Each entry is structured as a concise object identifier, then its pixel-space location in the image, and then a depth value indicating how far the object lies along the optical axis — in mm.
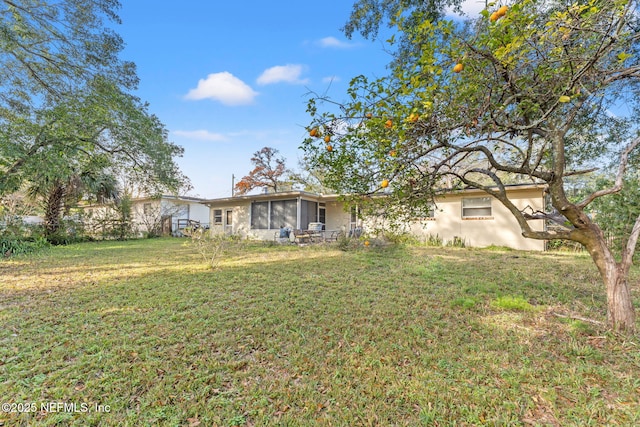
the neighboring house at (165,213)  17688
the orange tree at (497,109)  1992
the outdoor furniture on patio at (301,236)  12289
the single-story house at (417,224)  10984
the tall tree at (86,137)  7215
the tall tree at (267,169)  26156
